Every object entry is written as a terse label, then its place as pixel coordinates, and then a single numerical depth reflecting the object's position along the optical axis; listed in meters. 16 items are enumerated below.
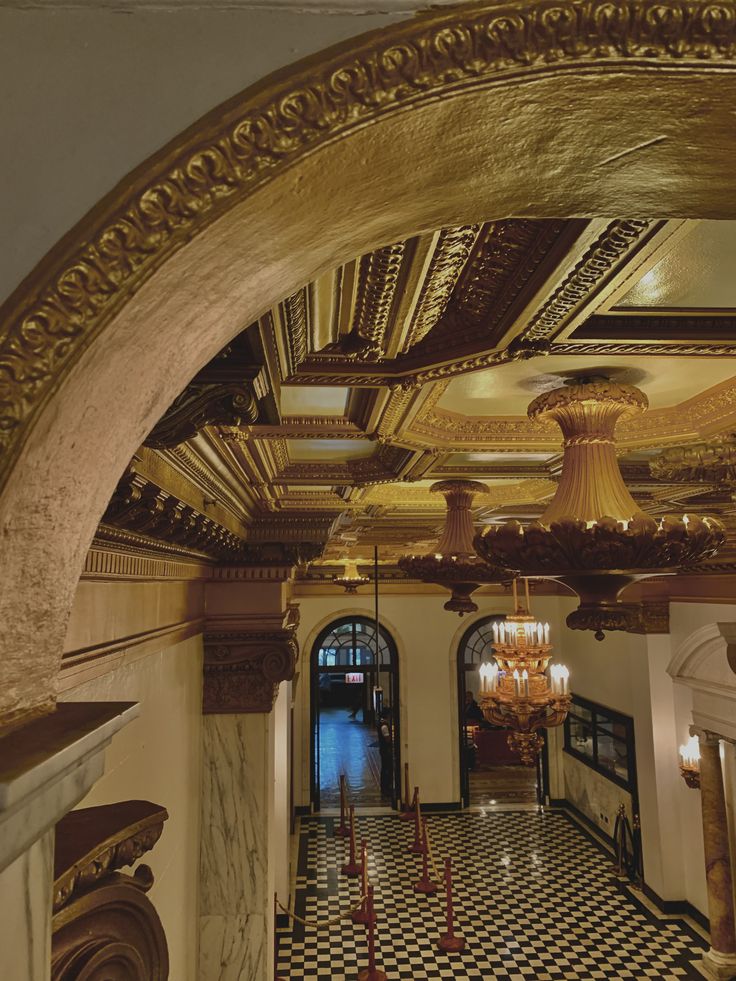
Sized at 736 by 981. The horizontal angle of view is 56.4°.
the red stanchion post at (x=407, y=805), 12.58
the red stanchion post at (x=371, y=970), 6.86
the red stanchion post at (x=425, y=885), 9.09
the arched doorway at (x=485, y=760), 13.47
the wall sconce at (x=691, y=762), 8.04
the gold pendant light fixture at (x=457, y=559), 4.53
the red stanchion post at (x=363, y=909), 8.01
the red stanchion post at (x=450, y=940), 7.62
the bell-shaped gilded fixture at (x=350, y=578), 11.70
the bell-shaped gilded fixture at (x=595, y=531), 2.31
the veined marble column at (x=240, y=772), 3.92
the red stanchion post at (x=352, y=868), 9.66
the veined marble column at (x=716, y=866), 7.31
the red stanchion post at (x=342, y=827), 11.36
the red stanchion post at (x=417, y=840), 10.50
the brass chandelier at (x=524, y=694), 5.41
